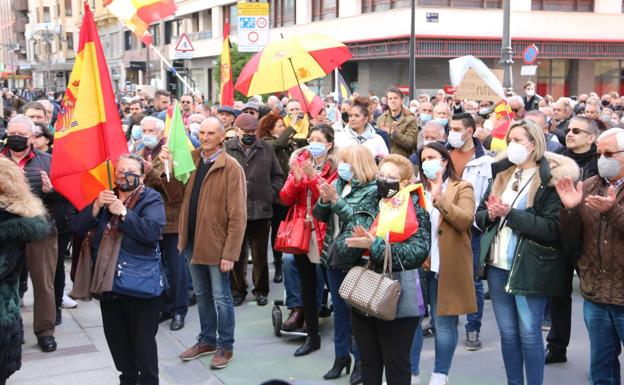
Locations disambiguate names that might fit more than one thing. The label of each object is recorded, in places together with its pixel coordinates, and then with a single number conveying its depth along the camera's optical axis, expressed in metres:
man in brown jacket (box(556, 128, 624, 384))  4.47
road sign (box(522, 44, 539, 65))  18.06
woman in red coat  6.08
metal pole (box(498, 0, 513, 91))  17.28
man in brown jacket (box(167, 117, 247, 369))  6.00
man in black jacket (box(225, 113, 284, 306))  8.05
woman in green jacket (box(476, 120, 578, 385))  4.77
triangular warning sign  16.75
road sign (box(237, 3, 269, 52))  15.56
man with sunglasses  5.98
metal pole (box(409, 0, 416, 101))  21.86
